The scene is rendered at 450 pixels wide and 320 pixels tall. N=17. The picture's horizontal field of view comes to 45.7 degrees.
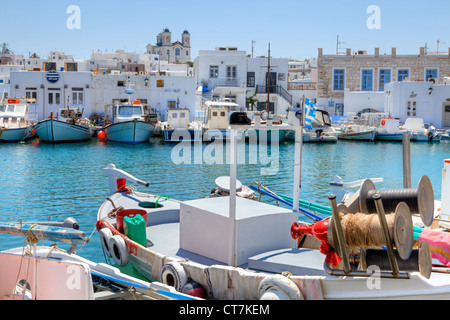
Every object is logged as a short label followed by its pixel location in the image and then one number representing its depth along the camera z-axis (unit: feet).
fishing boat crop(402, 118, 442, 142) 134.92
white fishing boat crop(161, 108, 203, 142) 124.53
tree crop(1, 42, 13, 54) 359.05
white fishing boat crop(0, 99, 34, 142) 121.80
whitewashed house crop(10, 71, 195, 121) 146.00
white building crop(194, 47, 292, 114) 171.83
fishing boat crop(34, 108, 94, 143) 121.70
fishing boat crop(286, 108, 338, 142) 131.54
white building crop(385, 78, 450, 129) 150.82
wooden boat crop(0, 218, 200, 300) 20.27
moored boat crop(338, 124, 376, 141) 135.13
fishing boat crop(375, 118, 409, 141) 134.82
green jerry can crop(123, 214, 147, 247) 29.55
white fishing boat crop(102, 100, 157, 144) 122.83
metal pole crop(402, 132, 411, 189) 31.58
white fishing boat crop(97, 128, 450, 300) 19.17
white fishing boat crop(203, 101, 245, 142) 124.47
